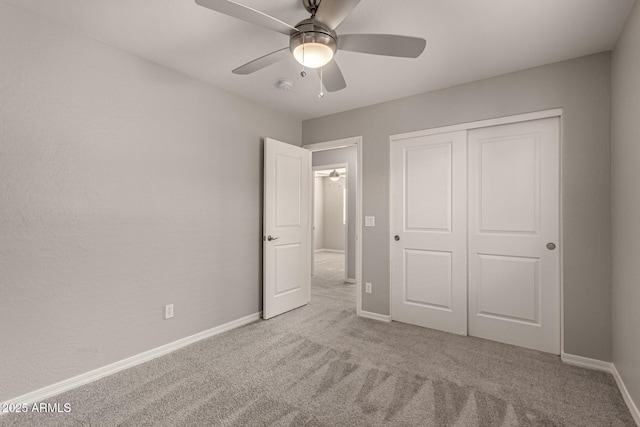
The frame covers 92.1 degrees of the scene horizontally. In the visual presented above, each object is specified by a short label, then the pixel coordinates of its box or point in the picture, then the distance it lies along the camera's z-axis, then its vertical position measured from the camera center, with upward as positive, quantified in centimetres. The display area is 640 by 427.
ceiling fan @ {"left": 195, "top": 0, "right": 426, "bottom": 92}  153 +97
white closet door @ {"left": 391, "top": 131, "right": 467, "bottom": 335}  307 -18
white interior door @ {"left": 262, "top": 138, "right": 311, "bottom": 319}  348 -18
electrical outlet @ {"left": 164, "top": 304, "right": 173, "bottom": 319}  266 -85
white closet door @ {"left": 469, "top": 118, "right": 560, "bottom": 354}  263 -19
